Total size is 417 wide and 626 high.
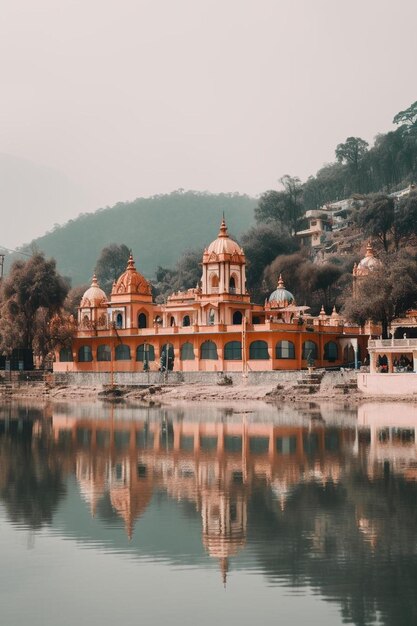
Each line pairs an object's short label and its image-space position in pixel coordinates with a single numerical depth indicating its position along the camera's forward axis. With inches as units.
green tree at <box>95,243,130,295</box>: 6648.6
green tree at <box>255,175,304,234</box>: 5915.4
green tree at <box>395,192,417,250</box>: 4704.7
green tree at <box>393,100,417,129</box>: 6264.8
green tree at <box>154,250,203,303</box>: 4992.6
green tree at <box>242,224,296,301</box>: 4680.1
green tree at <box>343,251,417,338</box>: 2851.9
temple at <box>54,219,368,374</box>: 3029.0
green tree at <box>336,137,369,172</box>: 6550.2
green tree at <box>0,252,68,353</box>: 3176.7
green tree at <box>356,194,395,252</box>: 4611.2
